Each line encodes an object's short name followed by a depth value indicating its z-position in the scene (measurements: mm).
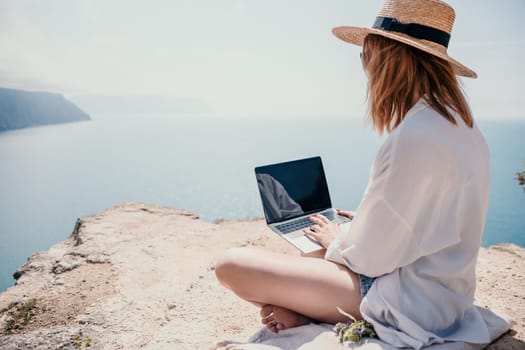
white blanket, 1521
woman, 1350
